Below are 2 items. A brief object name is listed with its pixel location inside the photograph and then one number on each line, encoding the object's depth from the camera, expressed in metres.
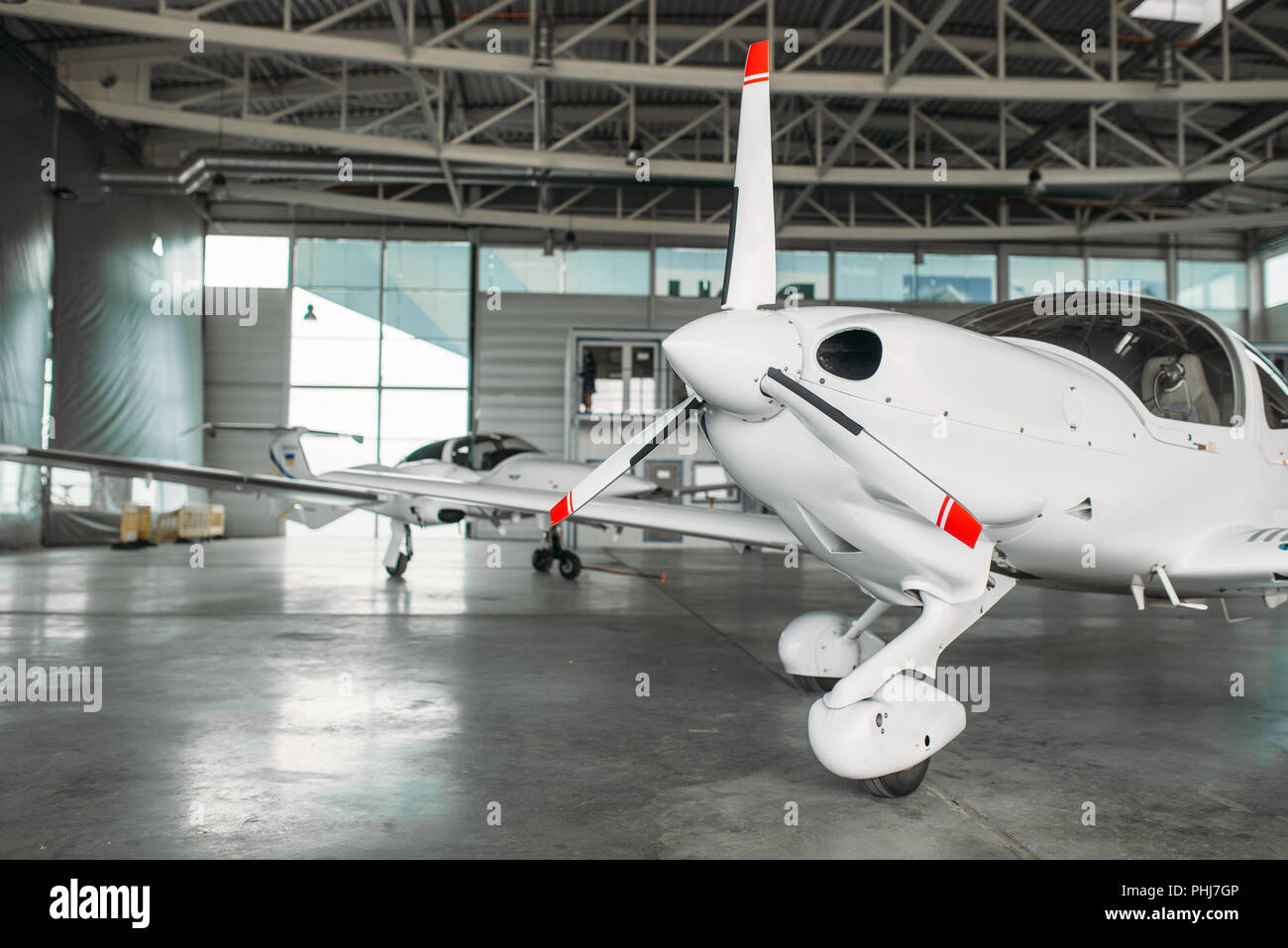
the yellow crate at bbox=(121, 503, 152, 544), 18.59
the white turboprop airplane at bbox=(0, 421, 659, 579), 10.50
